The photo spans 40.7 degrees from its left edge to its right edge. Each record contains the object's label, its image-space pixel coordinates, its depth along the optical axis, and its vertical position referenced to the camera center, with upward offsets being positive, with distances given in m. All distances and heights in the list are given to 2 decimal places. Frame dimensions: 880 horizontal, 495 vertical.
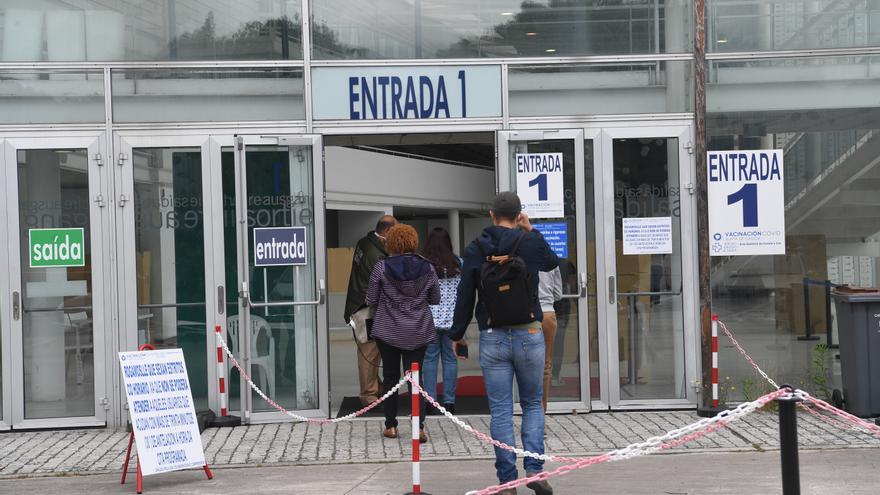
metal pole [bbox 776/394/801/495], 5.62 -0.93
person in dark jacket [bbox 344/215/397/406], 10.91 -0.30
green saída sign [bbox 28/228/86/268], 10.75 +0.17
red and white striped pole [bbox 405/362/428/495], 7.35 -1.16
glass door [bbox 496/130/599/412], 10.93 +0.36
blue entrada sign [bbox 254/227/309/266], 10.79 +0.12
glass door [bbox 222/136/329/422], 10.79 -0.09
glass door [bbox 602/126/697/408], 10.98 -0.11
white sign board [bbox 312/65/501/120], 10.95 +1.50
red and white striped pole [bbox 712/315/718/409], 10.52 -0.93
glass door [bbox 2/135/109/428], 10.73 -0.04
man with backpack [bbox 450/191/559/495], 7.30 -0.42
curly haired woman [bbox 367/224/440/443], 9.42 -0.36
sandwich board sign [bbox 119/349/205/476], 8.12 -1.04
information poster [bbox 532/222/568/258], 10.91 +0.15
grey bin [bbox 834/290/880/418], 10.29 -0.94
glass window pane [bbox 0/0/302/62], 10.88 +2.14
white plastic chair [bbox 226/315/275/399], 10.86 -0.81
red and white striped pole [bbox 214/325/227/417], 10.65 -1.01
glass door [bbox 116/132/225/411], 10.77 +0.12
